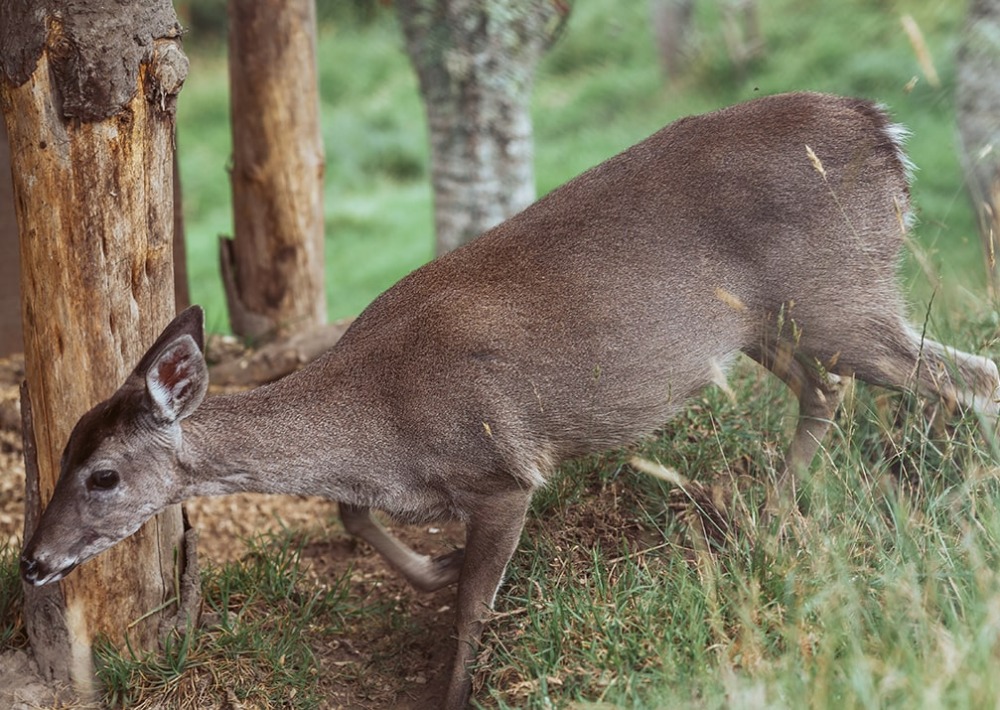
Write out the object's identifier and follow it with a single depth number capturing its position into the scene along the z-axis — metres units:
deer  9.74
